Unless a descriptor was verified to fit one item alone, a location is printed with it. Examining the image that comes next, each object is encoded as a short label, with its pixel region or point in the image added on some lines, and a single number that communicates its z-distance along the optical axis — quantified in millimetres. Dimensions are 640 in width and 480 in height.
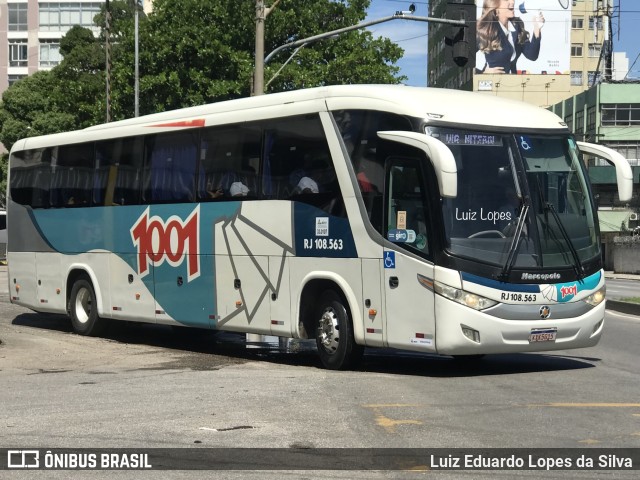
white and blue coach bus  13117
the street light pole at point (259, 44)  25438
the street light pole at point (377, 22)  22770
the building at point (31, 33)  92750
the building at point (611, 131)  78938
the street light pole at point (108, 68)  49031
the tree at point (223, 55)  50844
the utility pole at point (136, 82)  50062
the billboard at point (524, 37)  111875
